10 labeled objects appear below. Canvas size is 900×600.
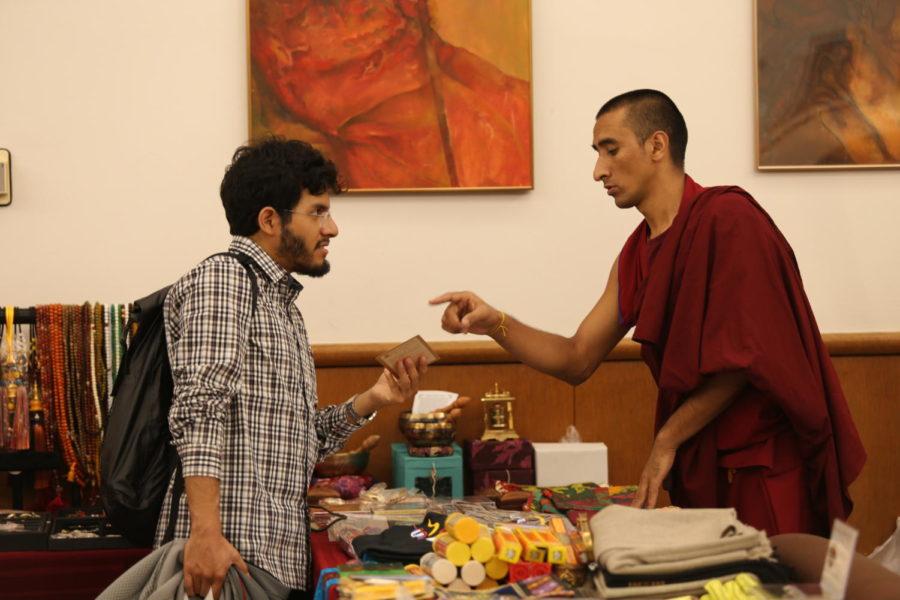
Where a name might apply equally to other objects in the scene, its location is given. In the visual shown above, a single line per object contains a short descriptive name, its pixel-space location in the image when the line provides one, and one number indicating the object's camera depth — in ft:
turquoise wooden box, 11.24
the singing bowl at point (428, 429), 11.33
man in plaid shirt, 7.55
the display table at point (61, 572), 9.78
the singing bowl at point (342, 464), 11.42
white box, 11.59
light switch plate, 11.90
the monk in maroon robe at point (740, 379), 8.46
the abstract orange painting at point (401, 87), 12.26
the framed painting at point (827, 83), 12.90
